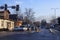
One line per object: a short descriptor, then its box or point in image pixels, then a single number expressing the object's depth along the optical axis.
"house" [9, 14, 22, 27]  52.98
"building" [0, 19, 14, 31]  33.83
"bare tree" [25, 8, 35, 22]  49.94
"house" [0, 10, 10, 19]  42.66
